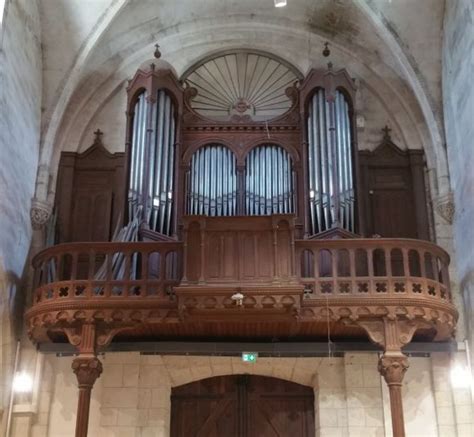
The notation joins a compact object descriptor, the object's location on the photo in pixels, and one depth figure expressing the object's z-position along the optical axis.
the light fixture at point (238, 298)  10.38
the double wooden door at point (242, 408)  13.04
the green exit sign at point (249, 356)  12.09
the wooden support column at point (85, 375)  10.73
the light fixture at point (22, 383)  12.16
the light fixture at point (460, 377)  11.94
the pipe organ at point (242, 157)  12.97
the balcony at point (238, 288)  10.55
